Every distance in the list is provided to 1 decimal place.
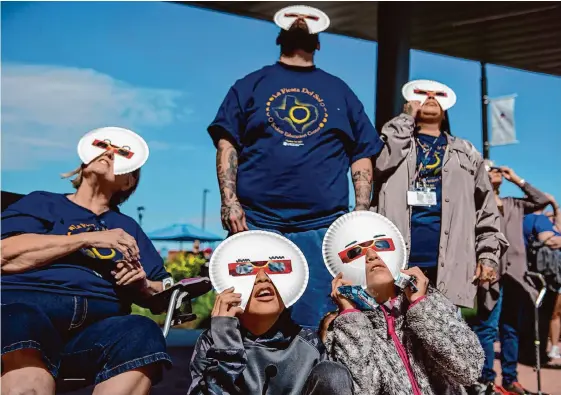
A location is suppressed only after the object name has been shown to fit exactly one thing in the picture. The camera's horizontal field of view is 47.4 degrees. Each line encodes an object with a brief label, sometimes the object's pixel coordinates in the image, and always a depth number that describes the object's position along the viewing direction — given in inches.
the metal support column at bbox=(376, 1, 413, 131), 318.7
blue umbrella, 730.2
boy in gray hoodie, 87.2
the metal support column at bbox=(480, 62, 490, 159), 470.9
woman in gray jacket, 124.9
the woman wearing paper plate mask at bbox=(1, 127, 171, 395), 86.3
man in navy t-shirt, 112.0
